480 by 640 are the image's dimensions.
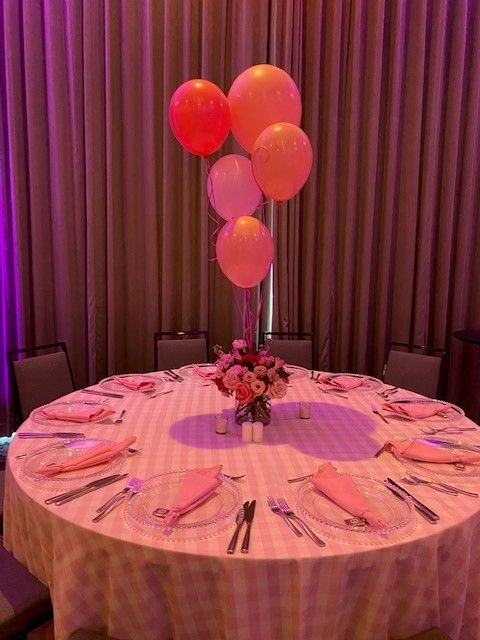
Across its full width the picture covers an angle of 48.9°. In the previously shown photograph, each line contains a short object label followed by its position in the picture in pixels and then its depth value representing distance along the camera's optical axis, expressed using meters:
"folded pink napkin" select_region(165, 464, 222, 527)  1.28
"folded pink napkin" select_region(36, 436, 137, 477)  1.50
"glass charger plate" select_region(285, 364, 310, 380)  2.60
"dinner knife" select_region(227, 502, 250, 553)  1.17
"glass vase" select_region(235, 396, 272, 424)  1.87
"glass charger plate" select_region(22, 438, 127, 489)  1.47
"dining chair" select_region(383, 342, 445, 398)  2.78
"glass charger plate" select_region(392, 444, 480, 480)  1.53
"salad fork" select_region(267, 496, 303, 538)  1.24
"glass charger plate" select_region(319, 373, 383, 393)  2.38
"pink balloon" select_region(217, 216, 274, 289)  1.96
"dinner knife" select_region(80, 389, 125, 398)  2.26
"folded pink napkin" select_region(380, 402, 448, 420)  2.01
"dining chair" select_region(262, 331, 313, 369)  3.17
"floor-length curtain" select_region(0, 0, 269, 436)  3.41
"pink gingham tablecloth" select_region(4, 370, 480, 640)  1.16
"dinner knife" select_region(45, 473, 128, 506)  1.36
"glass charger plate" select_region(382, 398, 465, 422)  2.01
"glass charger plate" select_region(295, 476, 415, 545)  1.22
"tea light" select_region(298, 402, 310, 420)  2.01
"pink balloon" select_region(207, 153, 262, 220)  2.06
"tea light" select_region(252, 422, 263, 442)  1.78
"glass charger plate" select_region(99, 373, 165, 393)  2.33
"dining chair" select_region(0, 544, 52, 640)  1.43
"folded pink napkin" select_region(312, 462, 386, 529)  1.27
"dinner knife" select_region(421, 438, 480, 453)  1.72
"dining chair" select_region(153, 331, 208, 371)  3.12
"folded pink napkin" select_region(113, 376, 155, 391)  2.33
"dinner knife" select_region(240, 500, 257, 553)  1.17
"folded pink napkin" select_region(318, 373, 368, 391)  2.37
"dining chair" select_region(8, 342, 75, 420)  2.59
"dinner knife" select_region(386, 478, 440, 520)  1.31
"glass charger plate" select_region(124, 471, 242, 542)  1.23
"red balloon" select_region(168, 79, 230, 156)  1.92
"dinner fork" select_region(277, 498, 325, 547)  1.20
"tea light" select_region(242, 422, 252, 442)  1.79
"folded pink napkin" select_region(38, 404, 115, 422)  1.95
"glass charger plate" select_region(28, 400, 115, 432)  1.90
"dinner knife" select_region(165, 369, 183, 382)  2.52
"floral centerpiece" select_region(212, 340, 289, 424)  1.78
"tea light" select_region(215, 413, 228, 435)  1.85
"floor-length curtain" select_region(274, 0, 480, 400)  3.68
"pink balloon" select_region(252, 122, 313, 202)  1.79
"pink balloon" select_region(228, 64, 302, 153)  1.92
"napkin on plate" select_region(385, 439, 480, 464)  1.59
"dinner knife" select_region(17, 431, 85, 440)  1.80
